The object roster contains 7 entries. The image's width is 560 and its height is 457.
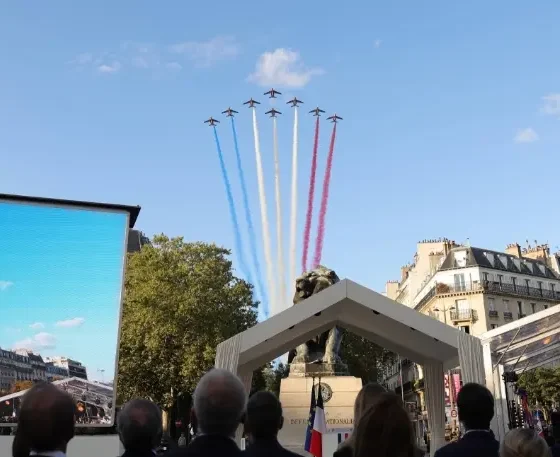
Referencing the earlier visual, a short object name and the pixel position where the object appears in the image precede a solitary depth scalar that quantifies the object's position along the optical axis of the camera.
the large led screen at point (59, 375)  19.44
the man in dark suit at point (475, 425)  3.97
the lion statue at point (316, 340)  18.20
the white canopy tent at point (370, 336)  14.08
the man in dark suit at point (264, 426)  3.57
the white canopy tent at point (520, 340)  20.44
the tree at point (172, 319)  36.47
